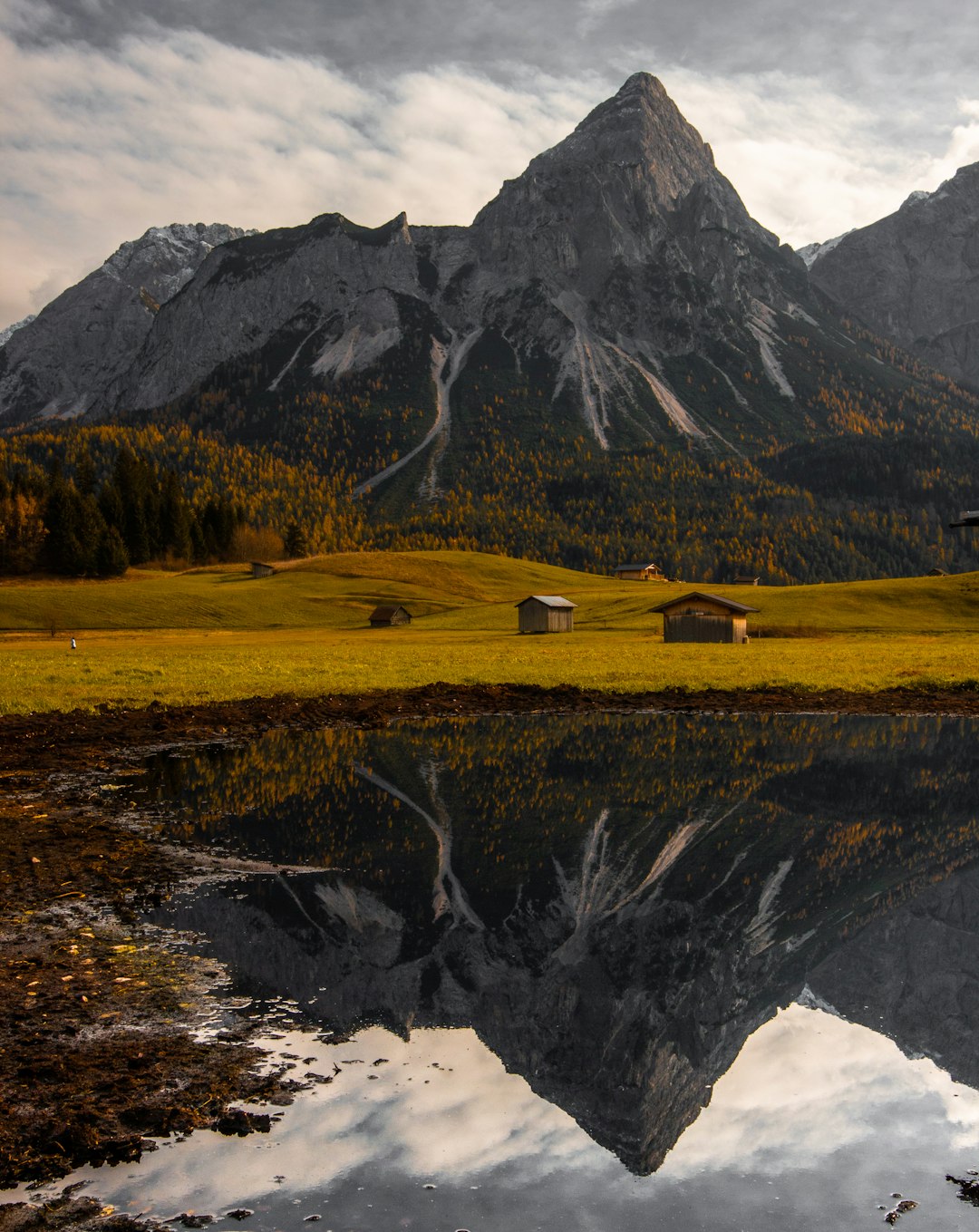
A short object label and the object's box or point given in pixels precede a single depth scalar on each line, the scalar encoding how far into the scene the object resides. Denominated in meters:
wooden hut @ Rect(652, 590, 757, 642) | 85.94
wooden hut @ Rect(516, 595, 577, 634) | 100.94
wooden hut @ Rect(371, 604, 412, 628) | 113.00
